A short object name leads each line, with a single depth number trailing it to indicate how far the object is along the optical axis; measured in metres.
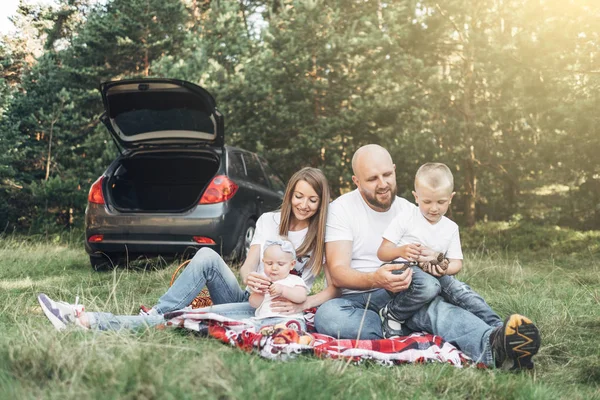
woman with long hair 3.84
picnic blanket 3.19
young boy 3.50
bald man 3.35
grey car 6.49
